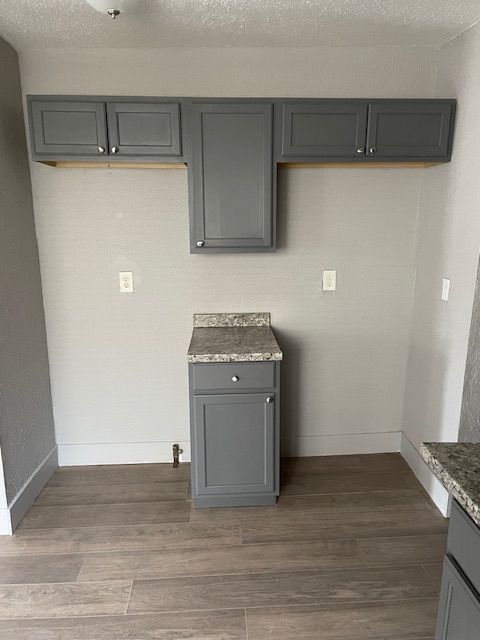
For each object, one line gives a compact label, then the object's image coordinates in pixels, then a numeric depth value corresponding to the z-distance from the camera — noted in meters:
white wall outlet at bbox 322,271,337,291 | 2.87
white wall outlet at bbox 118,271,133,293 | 2.81
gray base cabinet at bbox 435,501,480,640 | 1.11
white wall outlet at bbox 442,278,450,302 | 2.45
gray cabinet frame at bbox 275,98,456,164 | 2.38
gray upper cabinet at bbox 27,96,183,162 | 2.31
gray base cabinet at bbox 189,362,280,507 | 2.39
